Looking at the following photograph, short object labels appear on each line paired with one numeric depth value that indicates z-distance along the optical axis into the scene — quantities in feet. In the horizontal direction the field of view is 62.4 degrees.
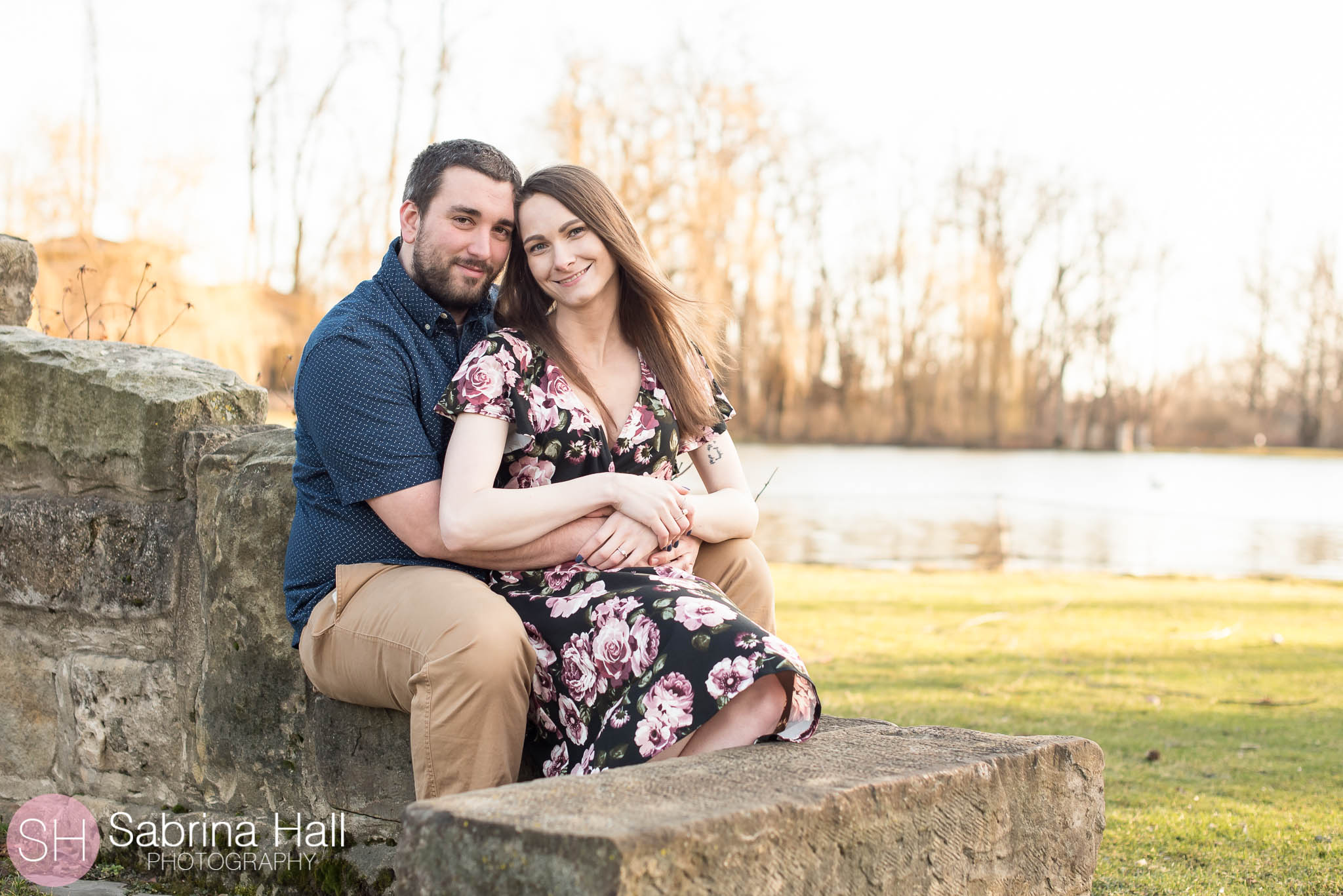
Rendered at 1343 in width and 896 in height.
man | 6.57
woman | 6.53
